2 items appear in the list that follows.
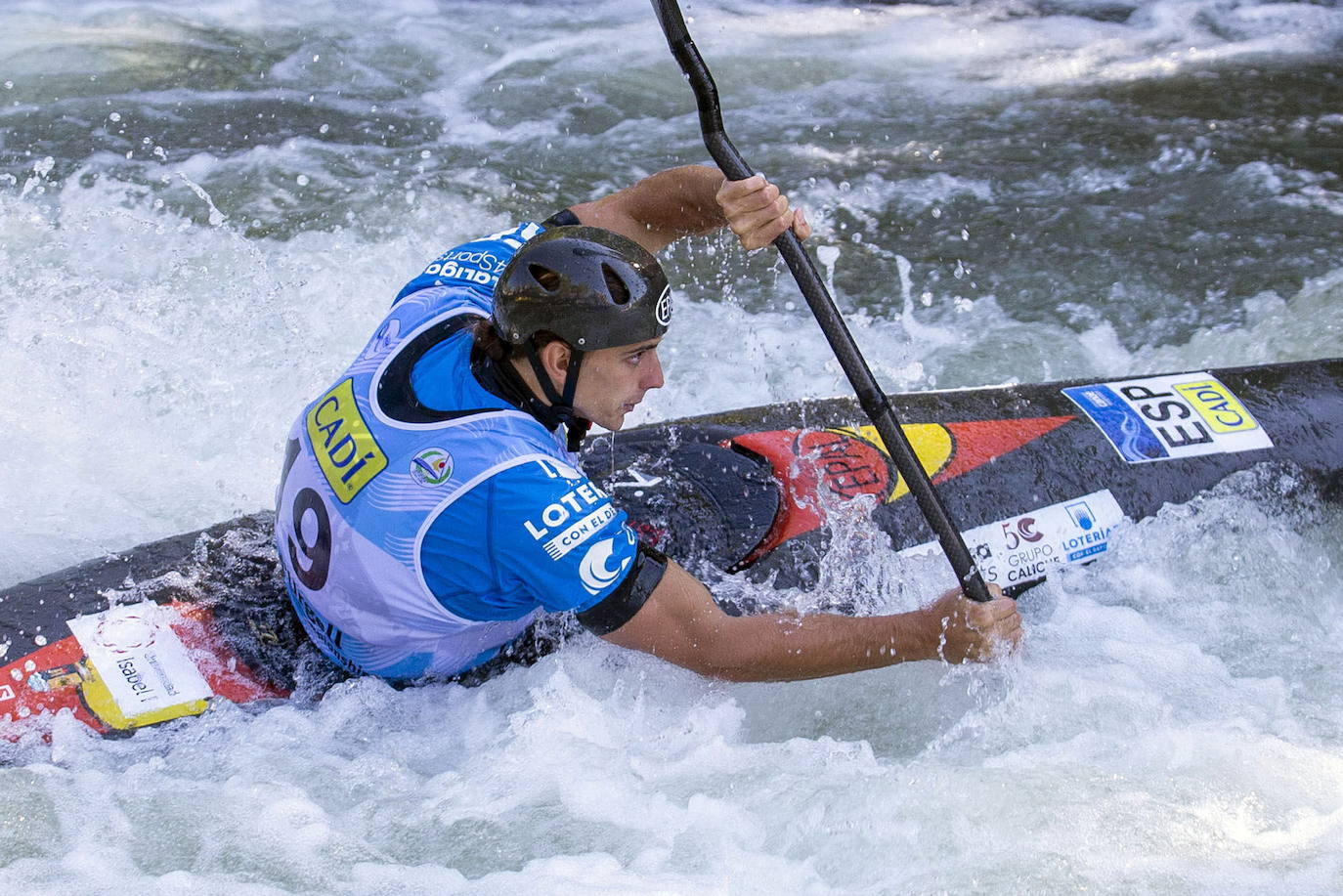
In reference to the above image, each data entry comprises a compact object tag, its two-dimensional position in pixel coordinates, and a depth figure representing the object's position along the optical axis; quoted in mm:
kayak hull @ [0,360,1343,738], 6094
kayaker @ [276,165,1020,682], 5160
